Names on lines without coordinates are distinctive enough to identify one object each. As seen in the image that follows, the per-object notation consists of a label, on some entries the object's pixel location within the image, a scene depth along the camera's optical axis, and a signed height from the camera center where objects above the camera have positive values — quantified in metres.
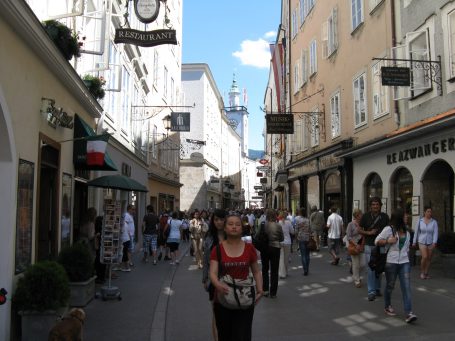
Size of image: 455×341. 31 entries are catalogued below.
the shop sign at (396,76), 13.73 +3.68
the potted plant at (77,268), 9.04 -0.89
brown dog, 4.79 -1.04
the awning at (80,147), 11.53 +1.55
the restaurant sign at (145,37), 11.25 +3.91
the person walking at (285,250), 12.93 -0.83
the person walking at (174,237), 16.65 -0.64
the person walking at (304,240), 13.45 -0.63
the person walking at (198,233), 16.39 -0.52
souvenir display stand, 10.23 -0.34
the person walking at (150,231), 16.34 -0.45
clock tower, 125.62 +23.88
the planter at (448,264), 11.95 -1.11
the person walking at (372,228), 9.60 -0.22
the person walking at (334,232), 15.83 -0.48
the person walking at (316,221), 19.47 -0.19
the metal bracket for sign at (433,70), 13.33 +3.75
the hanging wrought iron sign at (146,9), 11.75 +4.69
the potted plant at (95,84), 12.99 +3.32
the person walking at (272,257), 10.17 -0.80
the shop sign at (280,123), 24.47 +4.37
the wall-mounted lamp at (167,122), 27.54 +5.04
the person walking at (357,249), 11.34 -0.73
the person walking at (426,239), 12.08 -0.54
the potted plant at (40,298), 6.66 -1.05
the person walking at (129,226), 14.79 -0.26
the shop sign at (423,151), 12.96 +1.79
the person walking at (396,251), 7.95 -0.54
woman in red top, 4.79 -0.51
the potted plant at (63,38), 9.18 +3.19
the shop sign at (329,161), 21.97 +2.41
